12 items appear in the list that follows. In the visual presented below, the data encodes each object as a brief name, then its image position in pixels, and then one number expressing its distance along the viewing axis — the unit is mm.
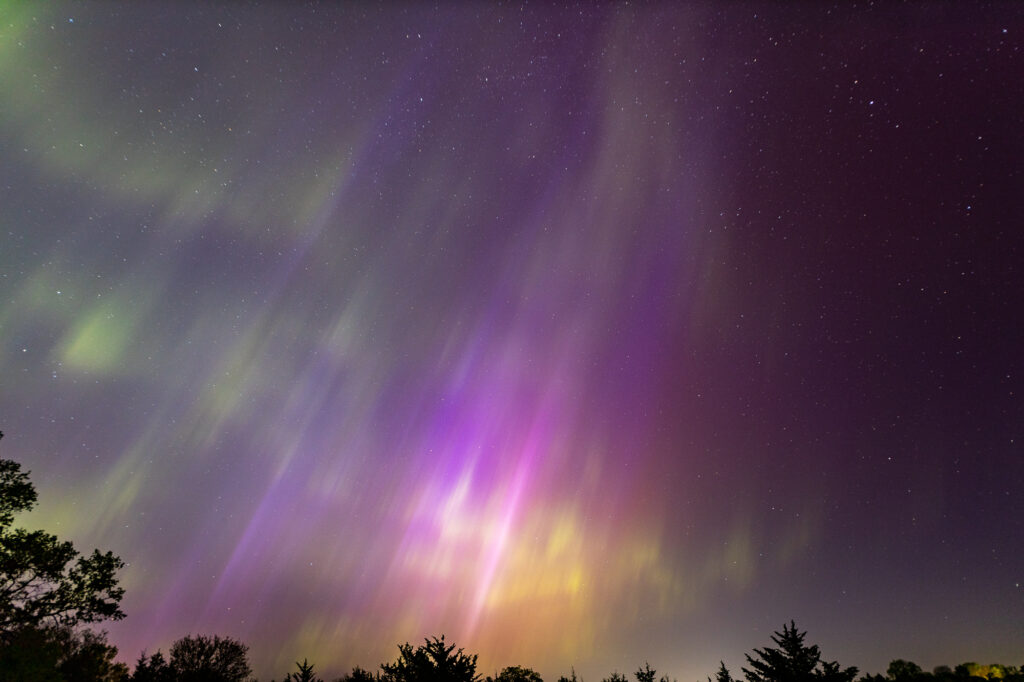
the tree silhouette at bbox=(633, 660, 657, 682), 33594
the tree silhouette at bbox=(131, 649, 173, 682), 51600
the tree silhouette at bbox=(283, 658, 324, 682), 27494
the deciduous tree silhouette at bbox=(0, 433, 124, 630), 23953
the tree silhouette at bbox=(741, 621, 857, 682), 20719
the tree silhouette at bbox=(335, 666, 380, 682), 23531
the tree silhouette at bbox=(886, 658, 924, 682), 97881
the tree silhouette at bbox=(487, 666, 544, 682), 76250
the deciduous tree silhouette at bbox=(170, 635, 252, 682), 56688
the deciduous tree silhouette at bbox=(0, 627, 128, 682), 23625
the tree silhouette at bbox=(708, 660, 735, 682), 30620
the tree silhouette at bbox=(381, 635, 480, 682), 14875
